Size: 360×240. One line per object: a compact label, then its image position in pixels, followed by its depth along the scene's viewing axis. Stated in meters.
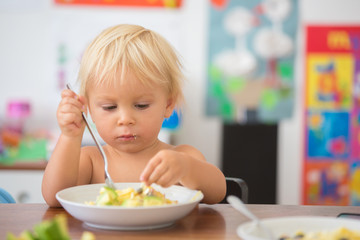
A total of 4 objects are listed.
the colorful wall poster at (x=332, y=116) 3.51
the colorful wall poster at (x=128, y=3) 3.41
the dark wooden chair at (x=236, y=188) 1.31
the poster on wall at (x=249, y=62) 3.51
